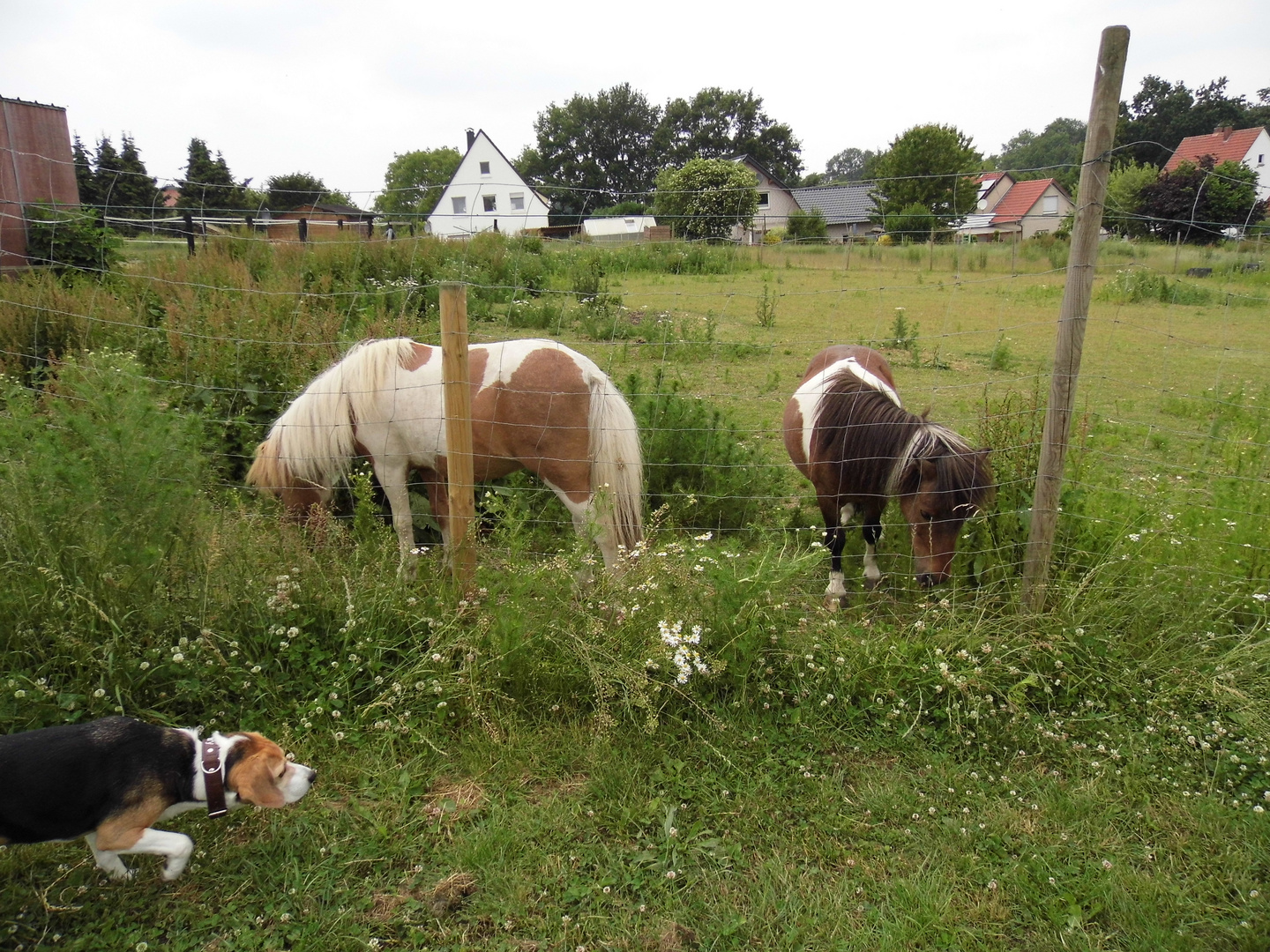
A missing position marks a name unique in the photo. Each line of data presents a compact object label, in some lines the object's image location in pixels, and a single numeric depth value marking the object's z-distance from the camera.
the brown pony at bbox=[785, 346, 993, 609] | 3.91
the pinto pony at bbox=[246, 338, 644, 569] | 4.27
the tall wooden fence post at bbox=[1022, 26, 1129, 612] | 3.13
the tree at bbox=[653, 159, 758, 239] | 28.02
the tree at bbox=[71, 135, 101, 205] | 15.33
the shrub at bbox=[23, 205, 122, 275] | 7.87
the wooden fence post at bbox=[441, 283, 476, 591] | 3.55
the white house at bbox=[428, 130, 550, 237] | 46.03
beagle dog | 2.23
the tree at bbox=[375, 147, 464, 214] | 77.50
